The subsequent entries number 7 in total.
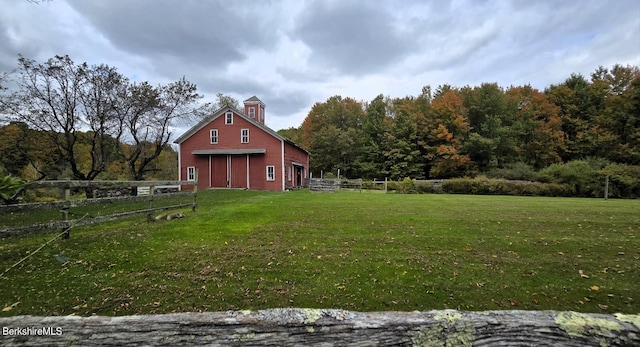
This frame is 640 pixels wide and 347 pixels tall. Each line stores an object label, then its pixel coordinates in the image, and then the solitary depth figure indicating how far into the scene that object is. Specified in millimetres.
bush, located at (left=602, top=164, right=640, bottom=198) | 20102
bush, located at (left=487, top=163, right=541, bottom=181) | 26644
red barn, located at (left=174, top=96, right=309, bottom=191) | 23750
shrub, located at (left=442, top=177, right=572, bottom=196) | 22000
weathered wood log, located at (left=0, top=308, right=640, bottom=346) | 1500
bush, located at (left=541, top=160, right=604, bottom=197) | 20828
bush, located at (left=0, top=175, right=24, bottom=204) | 4512
